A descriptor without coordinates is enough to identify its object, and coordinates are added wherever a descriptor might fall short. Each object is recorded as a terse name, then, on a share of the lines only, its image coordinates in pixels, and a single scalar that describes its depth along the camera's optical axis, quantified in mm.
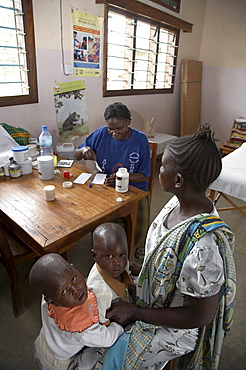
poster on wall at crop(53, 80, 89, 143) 2990
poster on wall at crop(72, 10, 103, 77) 2957
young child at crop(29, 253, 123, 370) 914
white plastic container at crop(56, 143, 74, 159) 2904
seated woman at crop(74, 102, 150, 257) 2066
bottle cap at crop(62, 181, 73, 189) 1825
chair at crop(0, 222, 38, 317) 1606
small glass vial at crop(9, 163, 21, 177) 1940
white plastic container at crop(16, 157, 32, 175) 2004
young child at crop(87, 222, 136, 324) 1095
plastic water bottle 2195
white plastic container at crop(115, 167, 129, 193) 1737
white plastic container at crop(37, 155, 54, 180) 1880
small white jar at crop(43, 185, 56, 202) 1602
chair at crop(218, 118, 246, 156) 4483
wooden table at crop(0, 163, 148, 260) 1330
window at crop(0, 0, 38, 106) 2422
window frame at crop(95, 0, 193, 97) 3254
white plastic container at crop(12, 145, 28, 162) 1947
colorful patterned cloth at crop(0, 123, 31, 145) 2314
